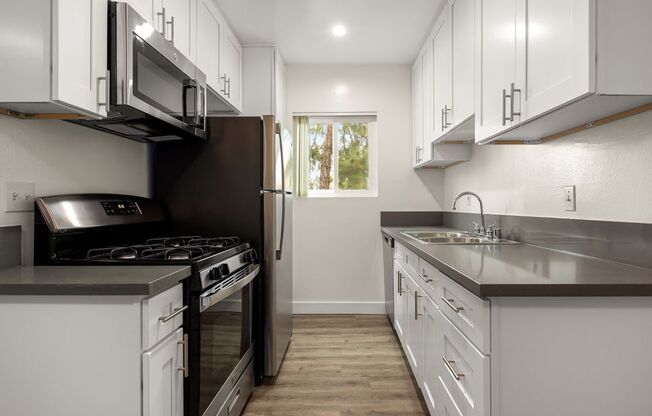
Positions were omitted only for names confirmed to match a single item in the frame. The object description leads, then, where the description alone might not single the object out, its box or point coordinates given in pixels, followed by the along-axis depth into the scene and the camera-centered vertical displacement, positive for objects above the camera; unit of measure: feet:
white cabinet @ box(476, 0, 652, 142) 3.68 +1.54
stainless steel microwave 4.94 +1.69
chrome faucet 8.77 -0.42
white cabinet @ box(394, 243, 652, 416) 3.62 -1.36
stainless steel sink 8.71 -0.67
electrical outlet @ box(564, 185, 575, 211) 5.76 +0.15
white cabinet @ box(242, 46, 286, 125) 11.15 +3.56
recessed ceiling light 10.19 +4.58
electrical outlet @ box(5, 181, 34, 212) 4.86 +0.11
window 13.47 +1.65
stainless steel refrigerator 7.72 +0.47
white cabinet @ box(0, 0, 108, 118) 4.13 +1.57
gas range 4.86 -0.72
